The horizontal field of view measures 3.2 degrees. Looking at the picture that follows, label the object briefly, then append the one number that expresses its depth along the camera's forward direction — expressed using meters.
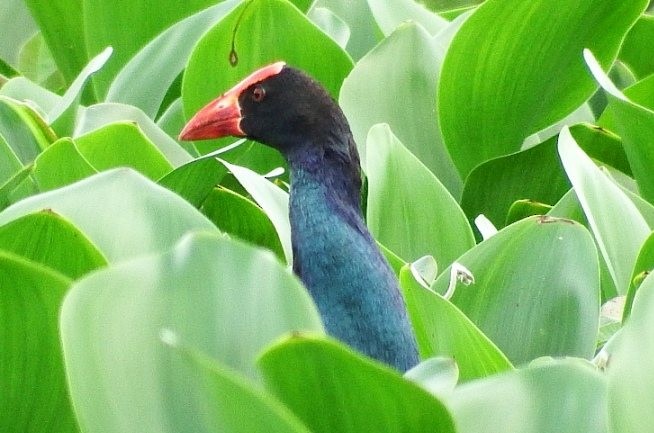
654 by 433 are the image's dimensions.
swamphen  6.34
